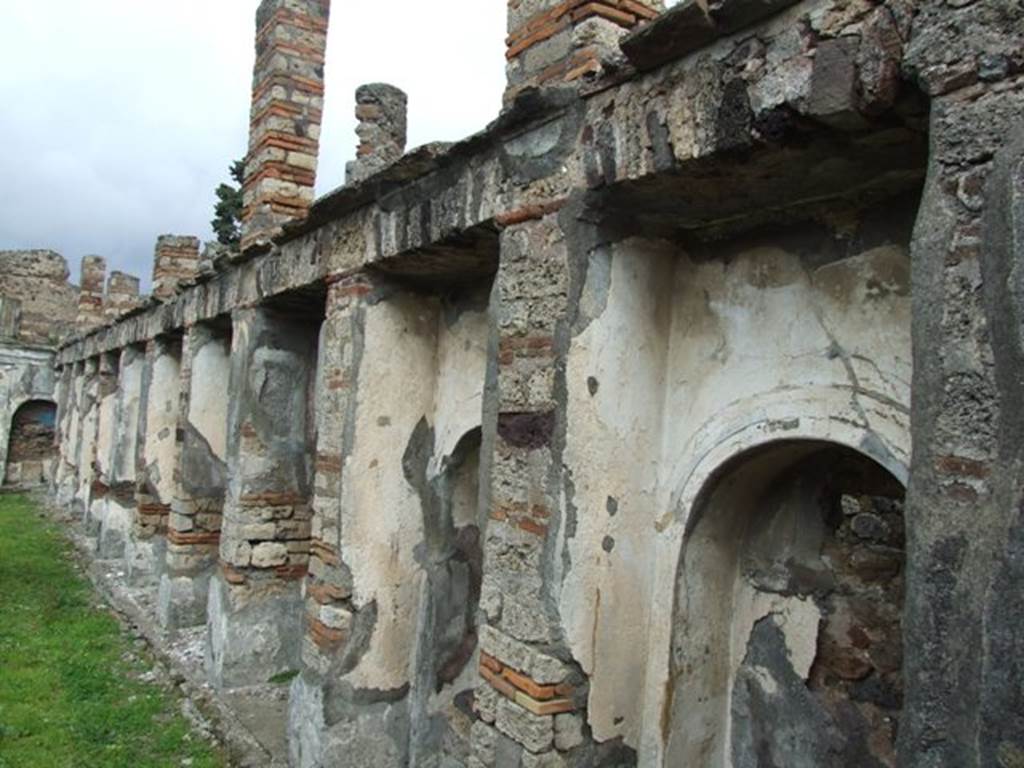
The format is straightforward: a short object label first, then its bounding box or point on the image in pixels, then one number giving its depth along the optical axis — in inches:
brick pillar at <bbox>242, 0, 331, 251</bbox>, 253.6
